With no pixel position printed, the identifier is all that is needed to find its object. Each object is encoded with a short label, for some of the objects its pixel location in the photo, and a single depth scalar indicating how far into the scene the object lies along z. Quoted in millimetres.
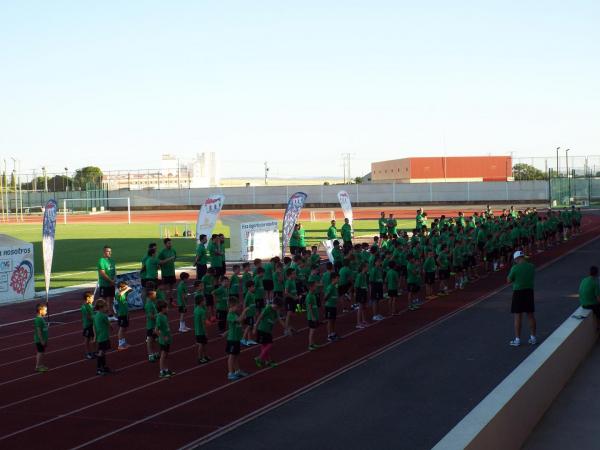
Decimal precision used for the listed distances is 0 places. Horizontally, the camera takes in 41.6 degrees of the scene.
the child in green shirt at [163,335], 13141
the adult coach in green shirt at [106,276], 18594
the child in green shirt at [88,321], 14461
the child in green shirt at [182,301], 17344
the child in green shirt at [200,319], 13773
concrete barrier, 6406
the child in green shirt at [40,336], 14070
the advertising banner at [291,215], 26531
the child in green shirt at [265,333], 13531
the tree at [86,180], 103625
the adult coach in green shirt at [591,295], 13695
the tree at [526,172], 115612
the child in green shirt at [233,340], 12930
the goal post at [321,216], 65956
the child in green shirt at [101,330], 13516
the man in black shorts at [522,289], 14359
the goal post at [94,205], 96894
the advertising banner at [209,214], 26641
